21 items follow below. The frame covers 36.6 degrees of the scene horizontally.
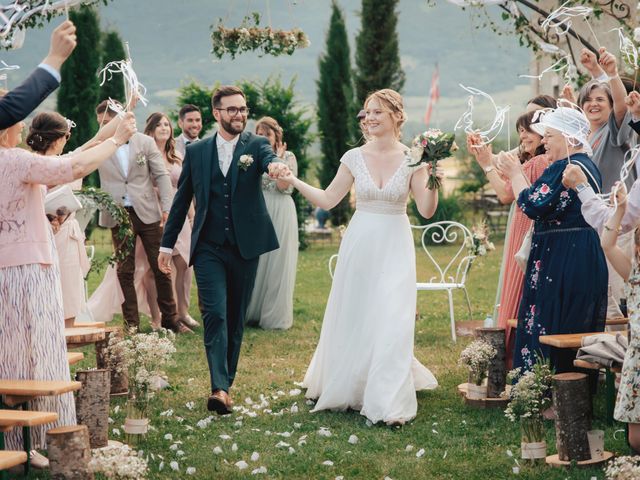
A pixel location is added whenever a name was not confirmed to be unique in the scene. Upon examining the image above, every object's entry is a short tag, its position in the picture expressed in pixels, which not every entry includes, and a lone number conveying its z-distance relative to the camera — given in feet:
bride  22.33
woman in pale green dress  36.50
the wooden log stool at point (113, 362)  23.47
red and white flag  94.25
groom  22.98
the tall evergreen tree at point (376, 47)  85.87
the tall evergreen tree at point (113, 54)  89.30
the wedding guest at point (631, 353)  16.69
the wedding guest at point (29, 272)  17.39
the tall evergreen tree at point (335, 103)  85.66
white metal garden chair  32.88
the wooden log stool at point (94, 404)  19.07
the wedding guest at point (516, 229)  24.17
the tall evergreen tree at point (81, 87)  81.20
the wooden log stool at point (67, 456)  16.07
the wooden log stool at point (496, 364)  23.22
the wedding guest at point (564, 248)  20.53
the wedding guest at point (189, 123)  36.68
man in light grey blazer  32.81
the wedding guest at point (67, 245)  21.67
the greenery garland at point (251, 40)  26.30
